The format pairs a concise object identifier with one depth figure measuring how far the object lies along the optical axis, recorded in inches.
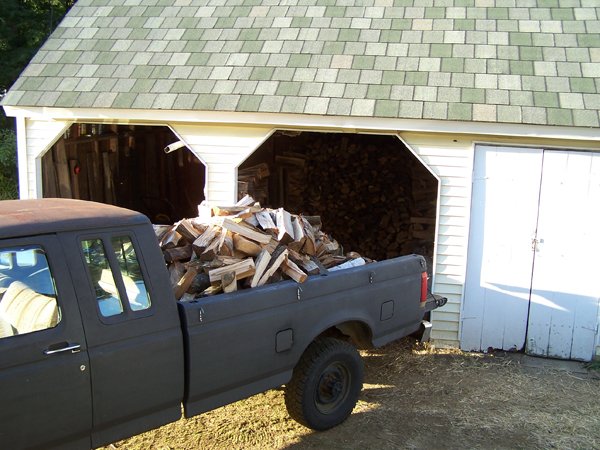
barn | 277.9
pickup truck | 131.0
